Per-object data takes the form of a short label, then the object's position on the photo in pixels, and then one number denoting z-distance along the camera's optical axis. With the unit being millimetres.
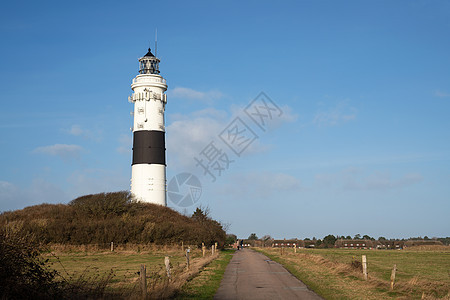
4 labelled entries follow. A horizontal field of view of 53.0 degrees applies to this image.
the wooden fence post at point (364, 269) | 19359
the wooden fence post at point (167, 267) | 16767
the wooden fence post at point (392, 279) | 16292
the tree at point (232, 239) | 97938
